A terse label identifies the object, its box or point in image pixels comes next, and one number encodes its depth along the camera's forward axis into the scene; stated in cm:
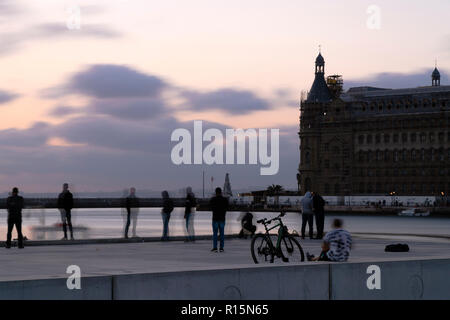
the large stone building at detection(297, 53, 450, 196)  18038
